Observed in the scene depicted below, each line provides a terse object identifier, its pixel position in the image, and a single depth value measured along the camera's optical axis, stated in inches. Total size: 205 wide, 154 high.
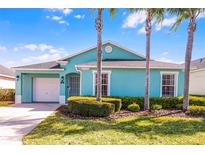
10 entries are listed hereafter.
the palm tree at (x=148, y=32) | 344.5
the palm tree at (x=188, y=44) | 330.1
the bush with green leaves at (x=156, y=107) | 361.2
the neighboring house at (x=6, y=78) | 651.3
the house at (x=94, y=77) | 421.9
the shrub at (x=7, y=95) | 560.5
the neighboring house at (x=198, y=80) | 600.1
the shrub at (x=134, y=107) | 350.5
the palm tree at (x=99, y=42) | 327.0
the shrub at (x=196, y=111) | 307.0
